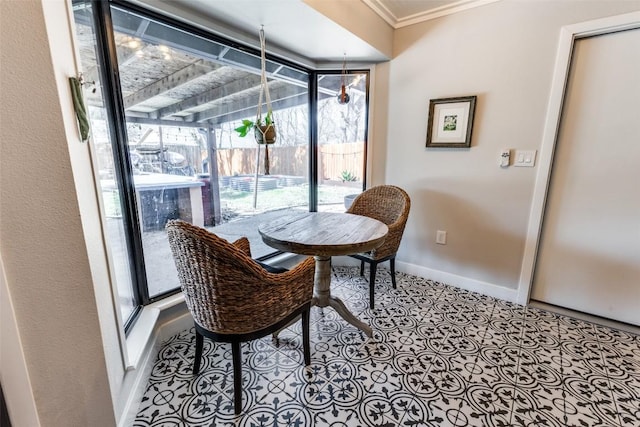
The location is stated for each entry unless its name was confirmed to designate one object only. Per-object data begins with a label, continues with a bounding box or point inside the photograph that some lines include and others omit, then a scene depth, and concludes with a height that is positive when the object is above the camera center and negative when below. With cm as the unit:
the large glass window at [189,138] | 150 +12
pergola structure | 153 +51
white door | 181 -20
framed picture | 227 +28
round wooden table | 150 -45
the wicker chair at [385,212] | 221 -49
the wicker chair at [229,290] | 112 -58
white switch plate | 207 -1
